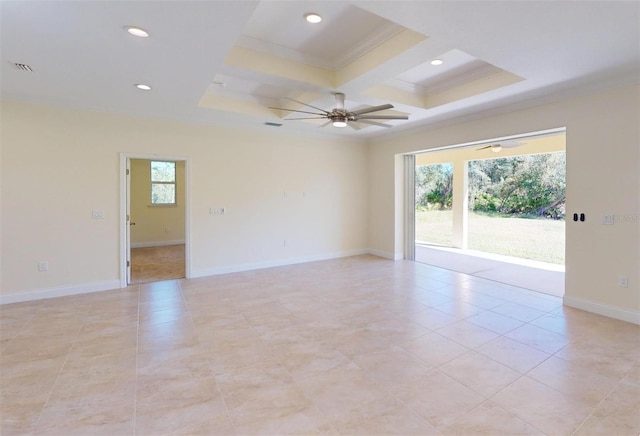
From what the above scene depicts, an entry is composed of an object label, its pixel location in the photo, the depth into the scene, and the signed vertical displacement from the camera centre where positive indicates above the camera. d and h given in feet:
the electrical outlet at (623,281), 11.55 -2.48
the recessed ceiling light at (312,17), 8.61 +5.50
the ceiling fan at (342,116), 12.89 +4.11
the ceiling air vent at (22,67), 10.03 +4.78
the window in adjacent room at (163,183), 28.48 +2.77
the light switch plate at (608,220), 11.82 -0.21
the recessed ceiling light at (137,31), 7.86 +4.66
